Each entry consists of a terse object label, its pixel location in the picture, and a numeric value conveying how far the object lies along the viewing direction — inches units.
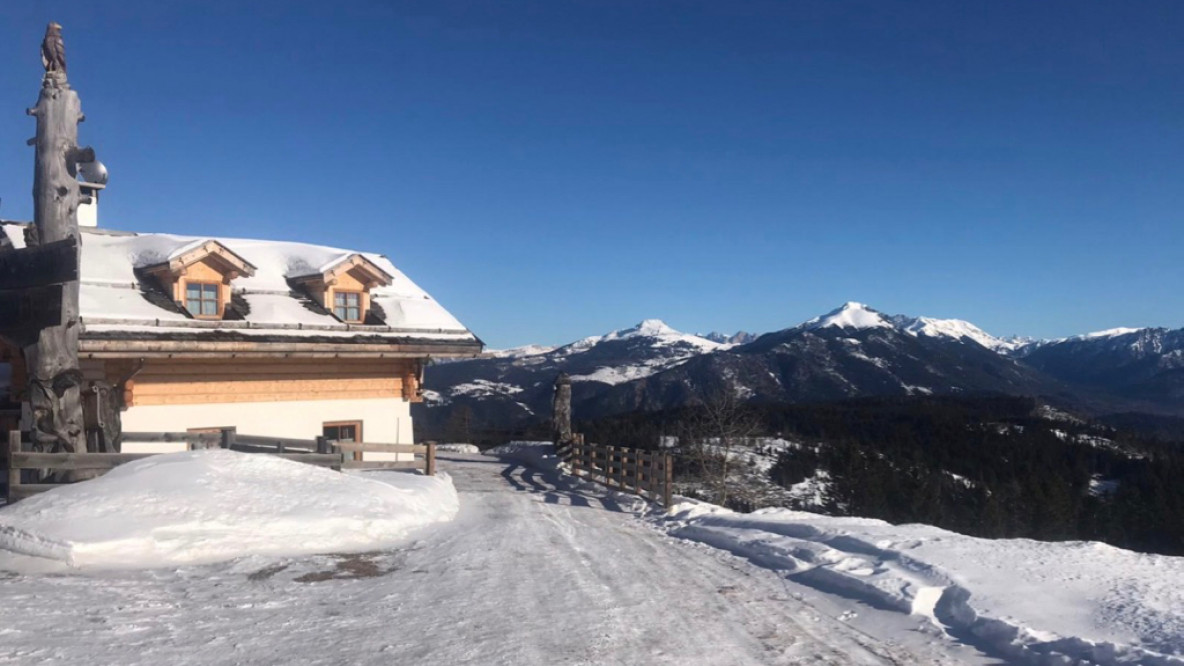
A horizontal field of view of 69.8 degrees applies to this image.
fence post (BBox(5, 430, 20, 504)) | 442.9
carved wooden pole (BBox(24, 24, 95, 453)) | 451.2
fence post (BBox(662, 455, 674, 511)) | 691.4
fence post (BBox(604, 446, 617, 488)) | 845.8
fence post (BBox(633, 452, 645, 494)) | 768.9
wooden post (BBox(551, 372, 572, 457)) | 1075.3
